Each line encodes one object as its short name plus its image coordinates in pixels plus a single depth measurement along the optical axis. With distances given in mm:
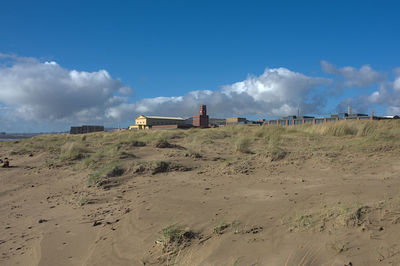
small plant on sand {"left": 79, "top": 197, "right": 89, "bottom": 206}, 5626
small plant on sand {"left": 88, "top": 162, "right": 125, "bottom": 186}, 6977
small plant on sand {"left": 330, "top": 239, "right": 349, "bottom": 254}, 2774
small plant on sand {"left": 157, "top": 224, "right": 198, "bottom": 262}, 3316
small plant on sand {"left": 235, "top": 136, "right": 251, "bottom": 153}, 10125
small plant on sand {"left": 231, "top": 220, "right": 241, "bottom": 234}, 3552
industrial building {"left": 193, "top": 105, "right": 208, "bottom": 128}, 56569
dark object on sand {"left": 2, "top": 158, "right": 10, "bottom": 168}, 10156
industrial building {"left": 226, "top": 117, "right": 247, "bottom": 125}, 66388
